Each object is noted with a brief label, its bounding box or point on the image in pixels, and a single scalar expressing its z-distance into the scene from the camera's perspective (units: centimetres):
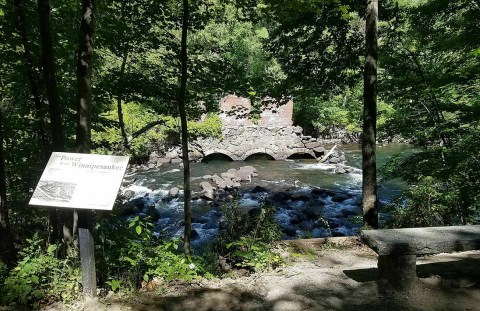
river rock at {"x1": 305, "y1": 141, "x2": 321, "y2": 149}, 2178
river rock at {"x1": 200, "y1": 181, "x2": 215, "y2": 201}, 1302
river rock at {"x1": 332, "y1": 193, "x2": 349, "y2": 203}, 1295
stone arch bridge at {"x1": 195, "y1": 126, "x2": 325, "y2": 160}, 2127
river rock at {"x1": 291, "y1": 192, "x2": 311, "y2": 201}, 1313
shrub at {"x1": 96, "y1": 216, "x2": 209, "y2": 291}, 351
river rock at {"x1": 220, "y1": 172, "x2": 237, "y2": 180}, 1600
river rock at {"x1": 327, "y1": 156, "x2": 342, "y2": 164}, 1973
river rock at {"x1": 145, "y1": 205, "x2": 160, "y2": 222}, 1088
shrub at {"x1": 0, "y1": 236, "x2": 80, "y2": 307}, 295
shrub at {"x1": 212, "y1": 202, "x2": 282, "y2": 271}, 394
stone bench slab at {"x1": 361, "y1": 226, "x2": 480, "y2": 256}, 296
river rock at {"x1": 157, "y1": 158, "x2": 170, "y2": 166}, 1950
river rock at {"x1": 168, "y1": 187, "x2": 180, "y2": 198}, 1345
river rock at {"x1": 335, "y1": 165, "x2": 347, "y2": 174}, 1742
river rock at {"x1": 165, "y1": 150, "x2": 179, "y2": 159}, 2041
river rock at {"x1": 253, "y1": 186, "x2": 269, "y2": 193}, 1433
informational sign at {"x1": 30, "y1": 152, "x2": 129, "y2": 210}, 266
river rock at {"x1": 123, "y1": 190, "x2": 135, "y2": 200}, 1312
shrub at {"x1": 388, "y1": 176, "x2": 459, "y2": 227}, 592
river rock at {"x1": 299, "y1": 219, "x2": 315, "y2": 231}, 997
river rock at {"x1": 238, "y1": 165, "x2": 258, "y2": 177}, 1709
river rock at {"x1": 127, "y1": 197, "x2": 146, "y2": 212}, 1174
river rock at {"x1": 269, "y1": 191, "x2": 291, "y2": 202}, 1318
